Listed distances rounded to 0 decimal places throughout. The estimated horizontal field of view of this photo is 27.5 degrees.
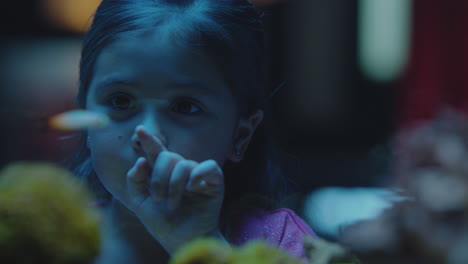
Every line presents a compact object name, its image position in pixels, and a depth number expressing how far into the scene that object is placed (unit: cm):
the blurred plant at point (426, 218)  84
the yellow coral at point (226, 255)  67
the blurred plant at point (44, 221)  64
